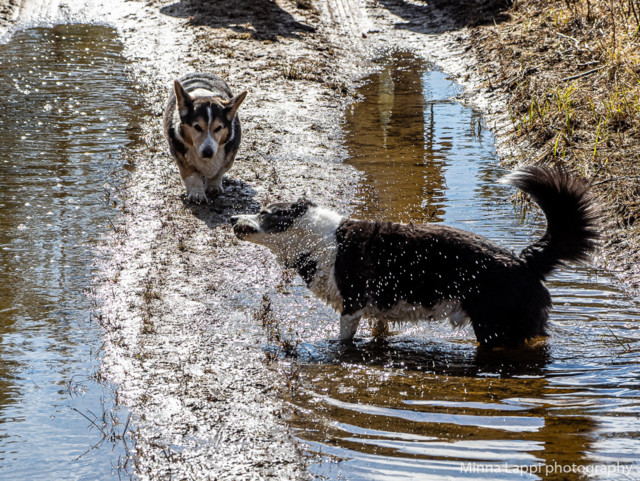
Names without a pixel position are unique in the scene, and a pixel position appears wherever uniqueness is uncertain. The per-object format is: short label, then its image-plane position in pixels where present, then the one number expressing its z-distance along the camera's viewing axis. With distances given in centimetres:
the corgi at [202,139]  1526
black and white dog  927
